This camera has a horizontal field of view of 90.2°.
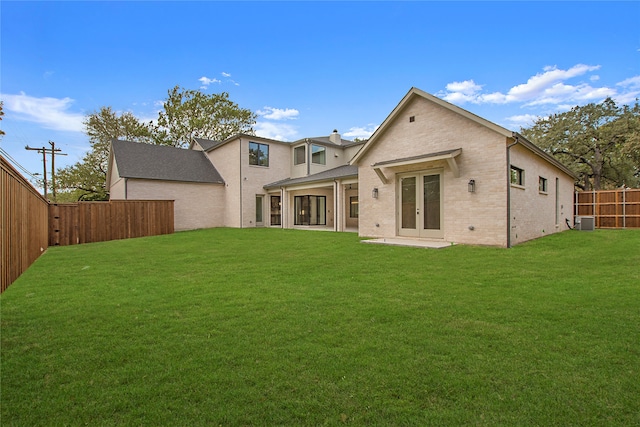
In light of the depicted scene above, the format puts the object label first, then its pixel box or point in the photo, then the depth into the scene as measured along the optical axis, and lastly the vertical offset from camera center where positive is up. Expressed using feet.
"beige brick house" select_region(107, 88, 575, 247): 32.09 +4.71
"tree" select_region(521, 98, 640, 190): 76.33 +17.44
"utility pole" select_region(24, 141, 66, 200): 86.05 +17.22
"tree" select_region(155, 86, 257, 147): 104.50 +32.44
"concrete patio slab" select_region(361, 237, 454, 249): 31.58 -3.24
